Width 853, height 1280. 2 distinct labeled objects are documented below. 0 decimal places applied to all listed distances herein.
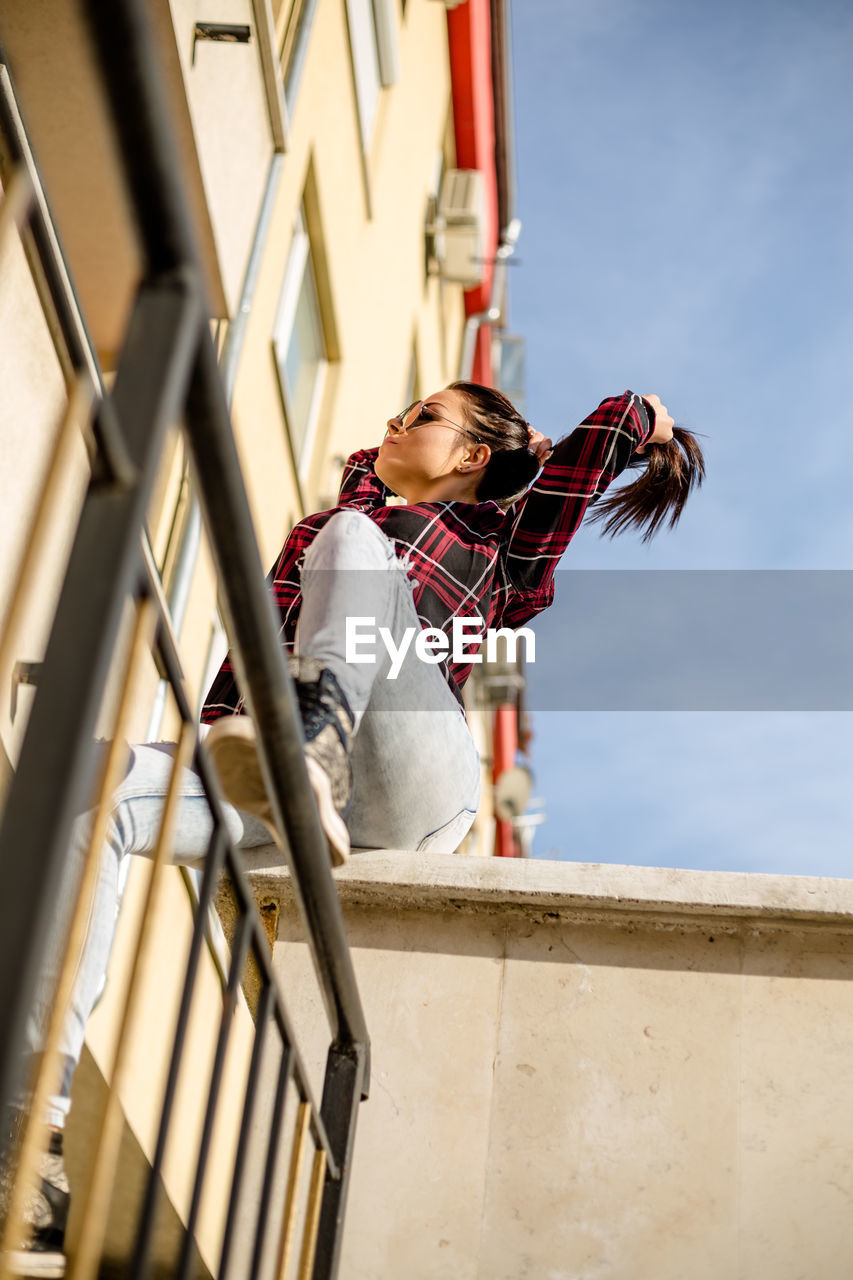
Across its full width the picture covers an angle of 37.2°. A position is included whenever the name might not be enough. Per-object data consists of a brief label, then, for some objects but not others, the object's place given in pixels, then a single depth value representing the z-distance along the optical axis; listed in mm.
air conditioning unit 13188
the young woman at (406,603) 1946
